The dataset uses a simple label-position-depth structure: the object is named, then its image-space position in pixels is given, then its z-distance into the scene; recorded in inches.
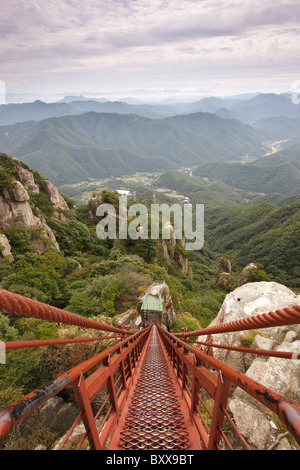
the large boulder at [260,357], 178.4
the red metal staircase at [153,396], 49.2
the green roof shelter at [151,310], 615.5
